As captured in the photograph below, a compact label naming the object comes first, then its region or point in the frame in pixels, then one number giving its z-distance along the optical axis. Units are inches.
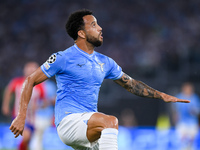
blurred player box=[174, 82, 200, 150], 940.6
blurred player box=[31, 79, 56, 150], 735.2
